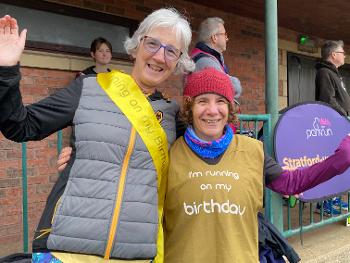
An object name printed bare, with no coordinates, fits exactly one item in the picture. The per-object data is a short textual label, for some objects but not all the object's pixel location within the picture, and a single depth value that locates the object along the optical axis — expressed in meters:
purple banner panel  3.01
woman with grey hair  1.38
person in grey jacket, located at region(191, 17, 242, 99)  3.08
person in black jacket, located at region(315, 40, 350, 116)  4.19
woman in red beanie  1.69
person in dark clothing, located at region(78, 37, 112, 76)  4.05
